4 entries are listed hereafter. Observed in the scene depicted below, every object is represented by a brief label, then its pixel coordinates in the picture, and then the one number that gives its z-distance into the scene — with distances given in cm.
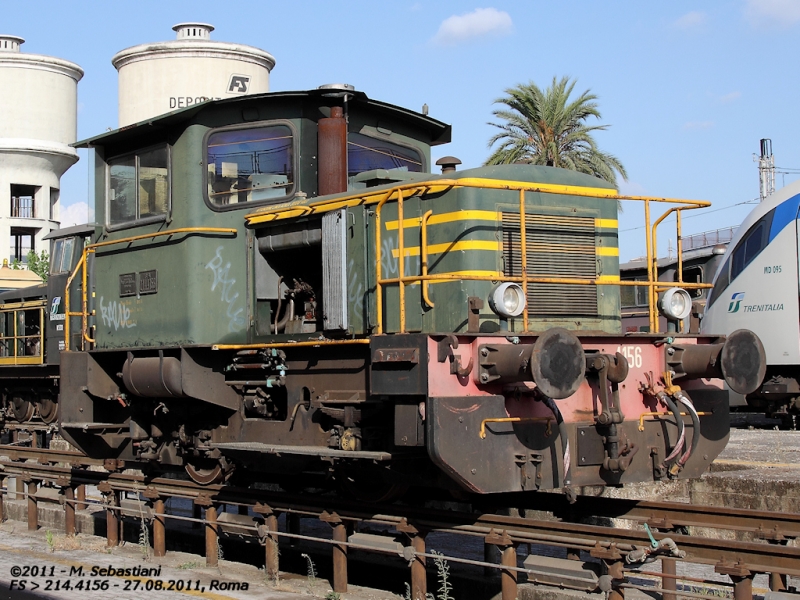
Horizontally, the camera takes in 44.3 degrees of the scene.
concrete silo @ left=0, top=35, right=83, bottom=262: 4762
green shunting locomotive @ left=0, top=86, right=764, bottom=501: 704
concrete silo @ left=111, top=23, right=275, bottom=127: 3962
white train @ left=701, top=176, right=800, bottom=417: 1642
